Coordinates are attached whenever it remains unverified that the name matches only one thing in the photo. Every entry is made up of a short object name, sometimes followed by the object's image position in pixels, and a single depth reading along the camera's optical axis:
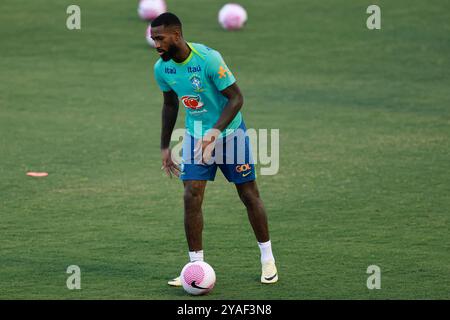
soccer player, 17.67
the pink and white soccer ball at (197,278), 17.56
